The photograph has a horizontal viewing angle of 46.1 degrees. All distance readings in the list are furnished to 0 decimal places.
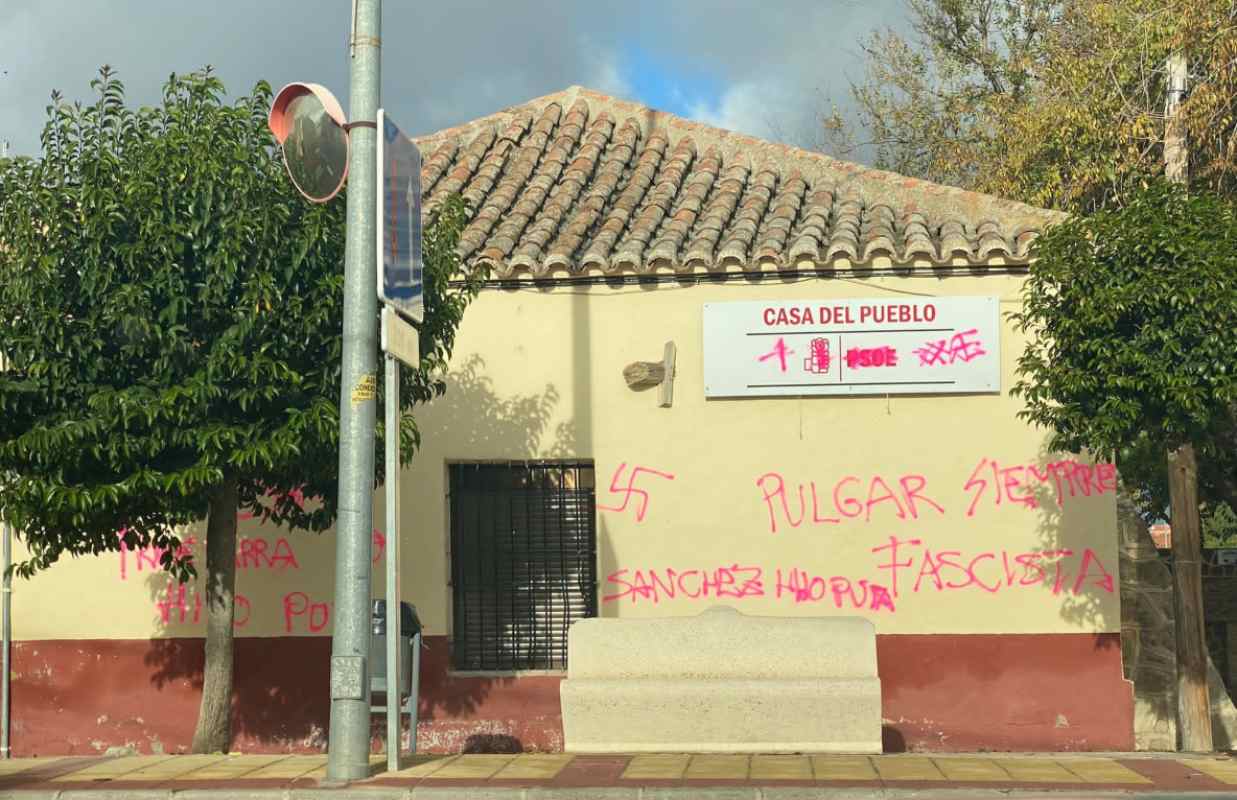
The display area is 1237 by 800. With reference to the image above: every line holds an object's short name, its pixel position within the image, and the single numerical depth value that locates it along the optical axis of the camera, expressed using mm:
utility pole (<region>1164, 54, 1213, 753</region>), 11500
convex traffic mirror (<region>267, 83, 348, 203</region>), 9102
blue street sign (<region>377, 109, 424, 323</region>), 8938
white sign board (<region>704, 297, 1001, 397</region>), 12234
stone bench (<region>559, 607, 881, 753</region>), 10195
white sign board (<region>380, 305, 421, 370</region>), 8766
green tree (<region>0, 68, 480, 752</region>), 9664
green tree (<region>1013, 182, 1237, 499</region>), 9727
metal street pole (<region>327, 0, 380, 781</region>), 8695
